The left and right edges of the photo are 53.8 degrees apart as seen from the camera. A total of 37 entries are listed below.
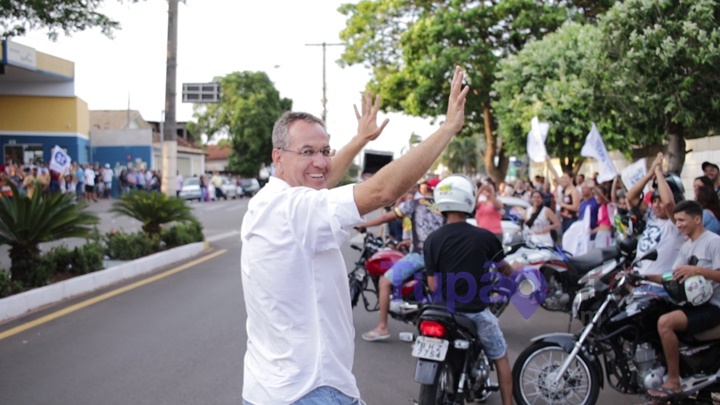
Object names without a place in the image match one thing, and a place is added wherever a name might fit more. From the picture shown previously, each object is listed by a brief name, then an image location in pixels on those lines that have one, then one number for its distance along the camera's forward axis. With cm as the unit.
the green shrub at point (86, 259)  1027
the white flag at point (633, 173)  863
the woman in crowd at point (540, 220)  1142
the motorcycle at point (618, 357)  503
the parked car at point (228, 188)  4632
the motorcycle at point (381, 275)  695
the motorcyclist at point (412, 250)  704
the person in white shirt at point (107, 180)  3319
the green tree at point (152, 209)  1420
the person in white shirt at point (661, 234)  584
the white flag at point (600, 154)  1030
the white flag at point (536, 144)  1339
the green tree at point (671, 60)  946
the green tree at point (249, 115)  6034
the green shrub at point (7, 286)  837
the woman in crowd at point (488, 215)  1065
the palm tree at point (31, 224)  896
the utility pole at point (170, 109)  1634
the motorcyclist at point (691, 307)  496
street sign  1900
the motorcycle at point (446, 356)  443
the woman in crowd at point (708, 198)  697
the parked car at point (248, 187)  5091
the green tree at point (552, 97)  1725
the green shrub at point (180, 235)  1470
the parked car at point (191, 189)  4016
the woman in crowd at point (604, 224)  1088
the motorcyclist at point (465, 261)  475
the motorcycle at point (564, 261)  619
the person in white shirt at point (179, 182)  3962
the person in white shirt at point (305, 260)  222
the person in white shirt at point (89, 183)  3041
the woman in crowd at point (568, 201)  1258
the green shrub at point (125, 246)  1223
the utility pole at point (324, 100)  4512
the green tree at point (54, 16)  955
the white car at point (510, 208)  1344
